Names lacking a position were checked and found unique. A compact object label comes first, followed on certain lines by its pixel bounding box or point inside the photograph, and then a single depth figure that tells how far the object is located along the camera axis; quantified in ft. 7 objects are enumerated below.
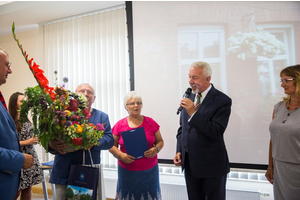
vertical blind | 12.06
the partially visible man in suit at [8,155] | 4.36
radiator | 8.82
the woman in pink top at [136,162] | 7.13
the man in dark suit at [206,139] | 5.98
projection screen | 8.82
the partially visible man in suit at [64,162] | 5.94
